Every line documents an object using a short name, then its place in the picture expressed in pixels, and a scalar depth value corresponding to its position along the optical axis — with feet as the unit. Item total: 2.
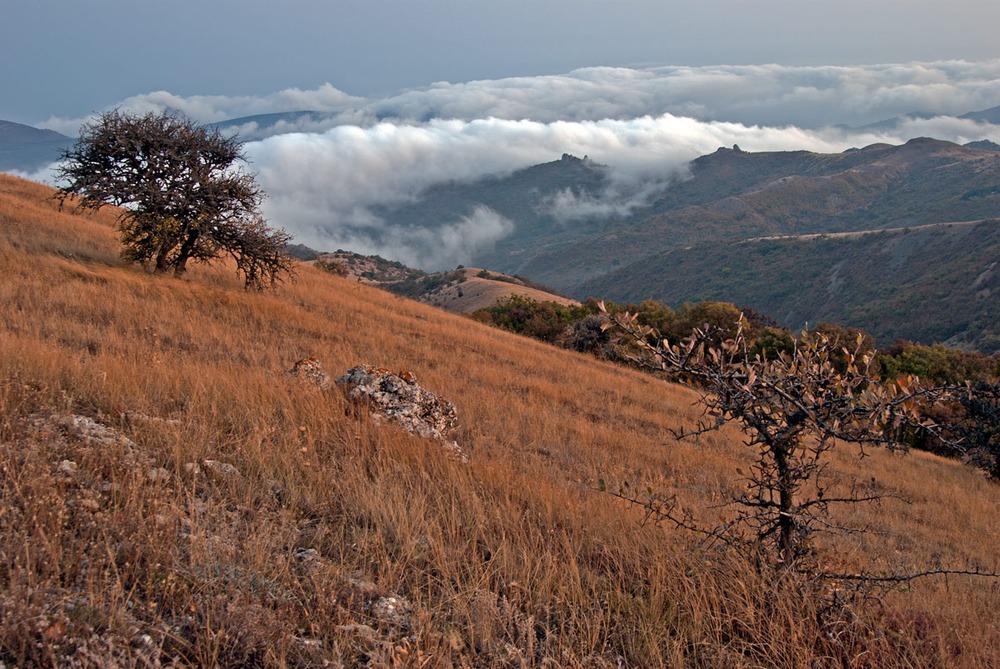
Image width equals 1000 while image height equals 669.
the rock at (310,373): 21.05
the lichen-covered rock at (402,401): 19.31
